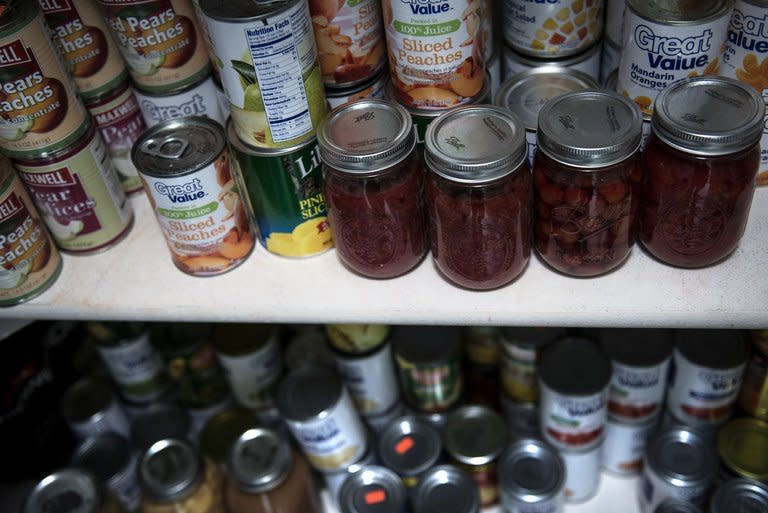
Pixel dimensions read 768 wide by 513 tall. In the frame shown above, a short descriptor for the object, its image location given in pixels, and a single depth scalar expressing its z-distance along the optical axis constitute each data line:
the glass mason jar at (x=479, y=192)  0.77
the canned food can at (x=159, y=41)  0.87
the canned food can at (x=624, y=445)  1.23
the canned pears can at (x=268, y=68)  0.75
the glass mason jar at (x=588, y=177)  0.76
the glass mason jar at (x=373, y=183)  0.79
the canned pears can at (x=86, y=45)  0.88
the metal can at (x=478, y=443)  1.21
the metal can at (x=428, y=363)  1.21
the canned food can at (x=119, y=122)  0.97
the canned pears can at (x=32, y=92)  0.80
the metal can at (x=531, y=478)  1.15
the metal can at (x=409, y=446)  1.22
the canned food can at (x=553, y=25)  0.89
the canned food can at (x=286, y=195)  0.86
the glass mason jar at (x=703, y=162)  0.74
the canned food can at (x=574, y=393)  1.12
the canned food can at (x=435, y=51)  0.79
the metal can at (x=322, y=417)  1.16
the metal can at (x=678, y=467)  1.14
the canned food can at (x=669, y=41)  0.77
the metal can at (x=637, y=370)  1.14
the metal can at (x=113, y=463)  1.29
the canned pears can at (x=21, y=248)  0.88
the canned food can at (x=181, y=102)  0.95
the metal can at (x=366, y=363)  1.16
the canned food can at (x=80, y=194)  0.90
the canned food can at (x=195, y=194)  0.86
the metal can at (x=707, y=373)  1.10
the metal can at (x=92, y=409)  1.31
